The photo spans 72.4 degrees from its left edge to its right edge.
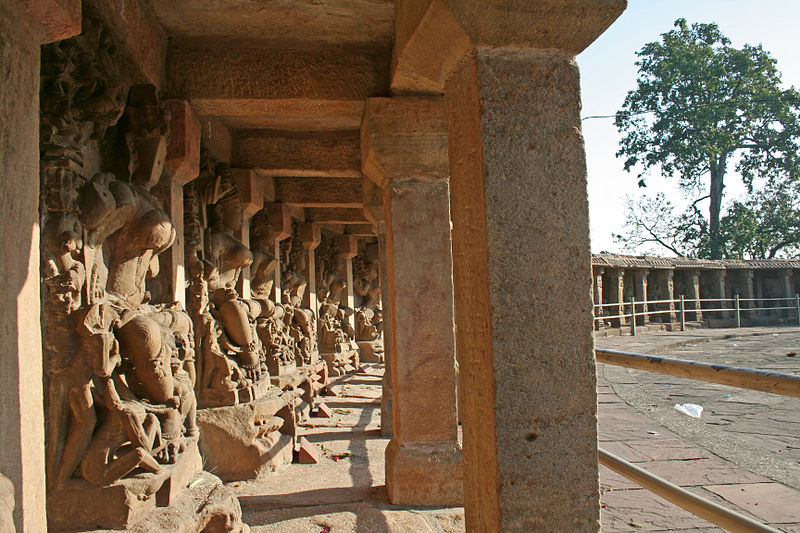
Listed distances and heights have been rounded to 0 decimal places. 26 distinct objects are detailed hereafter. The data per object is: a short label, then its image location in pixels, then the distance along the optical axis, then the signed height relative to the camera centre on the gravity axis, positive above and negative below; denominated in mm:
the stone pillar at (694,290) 19250 -316
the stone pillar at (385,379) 5848 -1016
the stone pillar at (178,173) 3811 +904
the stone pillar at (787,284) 20516 -219
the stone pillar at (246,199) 5547 +998
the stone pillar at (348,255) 11547 +792
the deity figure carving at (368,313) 12547 -523
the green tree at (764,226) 27234 +2655
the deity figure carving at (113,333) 2633 -177
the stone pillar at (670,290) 18297 -271
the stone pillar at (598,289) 15555 -150
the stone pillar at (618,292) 16672 -261
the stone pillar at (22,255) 1890 +173
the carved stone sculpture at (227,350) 4340 -483
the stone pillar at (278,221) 6961 +942
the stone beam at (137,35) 3000 +1571
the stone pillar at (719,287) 19906 -244
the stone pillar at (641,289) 17562 -200
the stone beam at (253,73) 3846 +1571
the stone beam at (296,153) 5695 +1485
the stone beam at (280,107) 3893 +1373
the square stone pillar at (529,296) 1724 -31
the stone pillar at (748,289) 20453 -363
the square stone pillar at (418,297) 3768 -48
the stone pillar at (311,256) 8961 +647
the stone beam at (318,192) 7238 +1344
